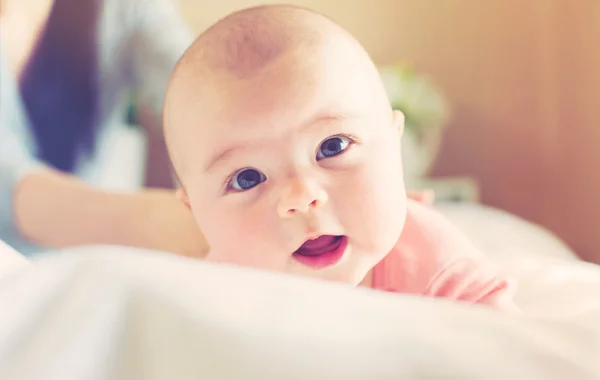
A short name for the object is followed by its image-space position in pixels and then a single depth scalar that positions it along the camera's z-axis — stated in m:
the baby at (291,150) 0.46
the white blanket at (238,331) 0.25
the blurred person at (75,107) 0.83
